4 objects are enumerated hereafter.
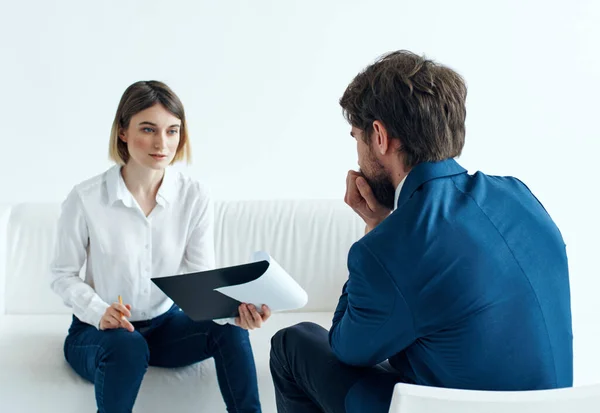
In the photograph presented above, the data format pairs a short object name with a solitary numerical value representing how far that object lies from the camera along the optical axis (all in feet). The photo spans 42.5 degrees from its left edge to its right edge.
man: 4.20
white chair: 3.45
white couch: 7.99
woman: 6.41
